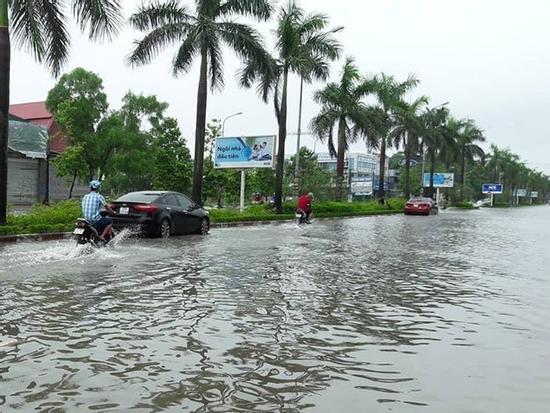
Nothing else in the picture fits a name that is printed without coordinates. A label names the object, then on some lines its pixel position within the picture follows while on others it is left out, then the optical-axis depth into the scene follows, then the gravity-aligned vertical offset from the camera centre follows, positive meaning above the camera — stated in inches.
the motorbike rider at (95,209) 477.7 -17.1
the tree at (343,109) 1535.4 +235.7
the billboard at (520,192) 5482.3 +94.8
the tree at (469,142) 2861.7 +294.7
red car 1772.9 -25.3
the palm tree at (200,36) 948.0 +259.7
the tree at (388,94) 1856.5 +341.4
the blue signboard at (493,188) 4052.7 +91.9
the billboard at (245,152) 1235.2 +91.0
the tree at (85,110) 1409.9 +197.0
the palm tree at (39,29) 625.3 +180.4
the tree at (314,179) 1642.5 +49.0
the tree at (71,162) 1325.0 +60.3
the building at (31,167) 1419.8 +50.7
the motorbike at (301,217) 965.2 -37.3
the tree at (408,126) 1996.8 +263.5
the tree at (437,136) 2312.4 +269.6
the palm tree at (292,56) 1182.3 +295.7
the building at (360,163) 4881.9 +296.9
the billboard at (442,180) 3029.0 +103.8
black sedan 620.1 -25.2
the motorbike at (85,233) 472.7 -37.1
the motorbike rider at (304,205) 969.5 -17.0
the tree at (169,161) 1642.5 +86.0
